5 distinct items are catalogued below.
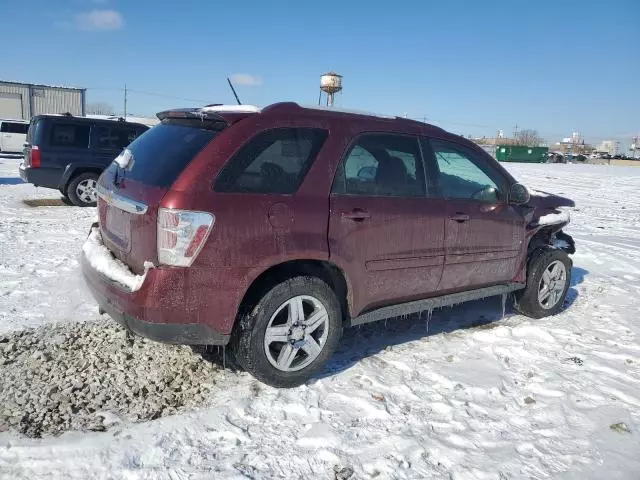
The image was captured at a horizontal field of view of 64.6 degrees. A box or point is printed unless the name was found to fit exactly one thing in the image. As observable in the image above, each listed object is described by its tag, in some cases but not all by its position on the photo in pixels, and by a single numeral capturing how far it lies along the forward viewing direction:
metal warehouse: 37.50
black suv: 10.05
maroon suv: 2.91
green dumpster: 54.53
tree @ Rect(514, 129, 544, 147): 106.31
